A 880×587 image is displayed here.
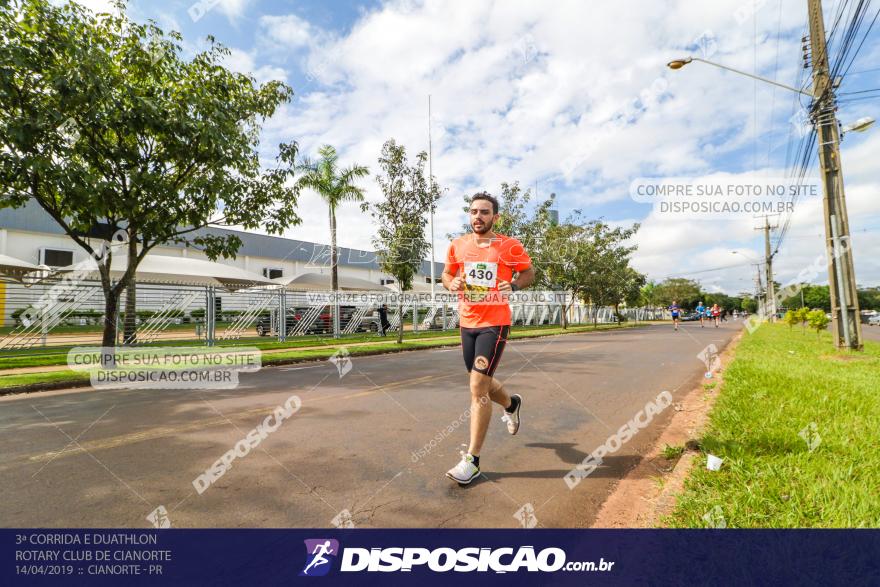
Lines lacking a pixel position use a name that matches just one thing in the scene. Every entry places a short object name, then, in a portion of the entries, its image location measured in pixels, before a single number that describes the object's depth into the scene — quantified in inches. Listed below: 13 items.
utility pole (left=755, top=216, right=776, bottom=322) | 1727.4
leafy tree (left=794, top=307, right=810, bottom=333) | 860.1
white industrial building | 552.7
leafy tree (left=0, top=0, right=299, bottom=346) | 295.7
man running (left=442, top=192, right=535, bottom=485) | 135.0
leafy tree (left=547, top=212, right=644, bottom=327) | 1232.8
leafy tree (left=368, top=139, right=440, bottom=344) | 652.7
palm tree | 1001.5
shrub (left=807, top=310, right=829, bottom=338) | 676.1
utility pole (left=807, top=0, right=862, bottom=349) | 464.1
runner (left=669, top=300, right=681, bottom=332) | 1117.0
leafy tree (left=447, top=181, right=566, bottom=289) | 1034.1
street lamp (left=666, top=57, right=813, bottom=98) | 422.0
